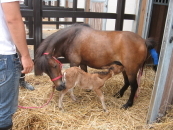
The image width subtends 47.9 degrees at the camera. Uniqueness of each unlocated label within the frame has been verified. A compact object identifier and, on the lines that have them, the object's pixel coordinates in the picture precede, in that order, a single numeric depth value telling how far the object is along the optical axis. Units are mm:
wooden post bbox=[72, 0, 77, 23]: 5161
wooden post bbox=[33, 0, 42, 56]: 3533
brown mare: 2740
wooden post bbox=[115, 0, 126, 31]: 4086
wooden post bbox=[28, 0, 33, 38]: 6178
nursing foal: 2779
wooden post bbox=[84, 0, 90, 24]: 7468
